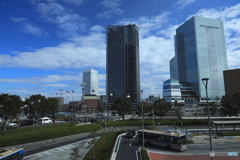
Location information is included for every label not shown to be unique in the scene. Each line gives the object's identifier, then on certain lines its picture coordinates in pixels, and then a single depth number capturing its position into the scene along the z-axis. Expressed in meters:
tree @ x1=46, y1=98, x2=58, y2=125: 40.38
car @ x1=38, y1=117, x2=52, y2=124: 55.29
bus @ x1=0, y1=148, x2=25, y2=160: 14.55
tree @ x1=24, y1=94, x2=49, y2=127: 36.72
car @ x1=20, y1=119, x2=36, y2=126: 48.56
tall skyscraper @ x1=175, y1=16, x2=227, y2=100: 133.25
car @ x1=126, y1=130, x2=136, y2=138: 33.69
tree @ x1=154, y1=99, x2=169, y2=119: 53.84
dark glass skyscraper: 166.62
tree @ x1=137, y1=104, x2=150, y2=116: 54.89
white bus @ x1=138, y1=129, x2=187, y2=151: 23.55
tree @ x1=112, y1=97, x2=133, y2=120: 53.68
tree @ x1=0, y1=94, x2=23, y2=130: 29.94
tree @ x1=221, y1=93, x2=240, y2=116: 50.31
